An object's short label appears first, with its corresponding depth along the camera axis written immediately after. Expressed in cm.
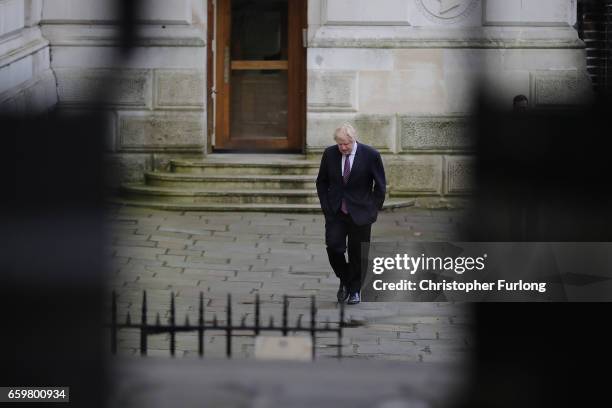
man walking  1881
